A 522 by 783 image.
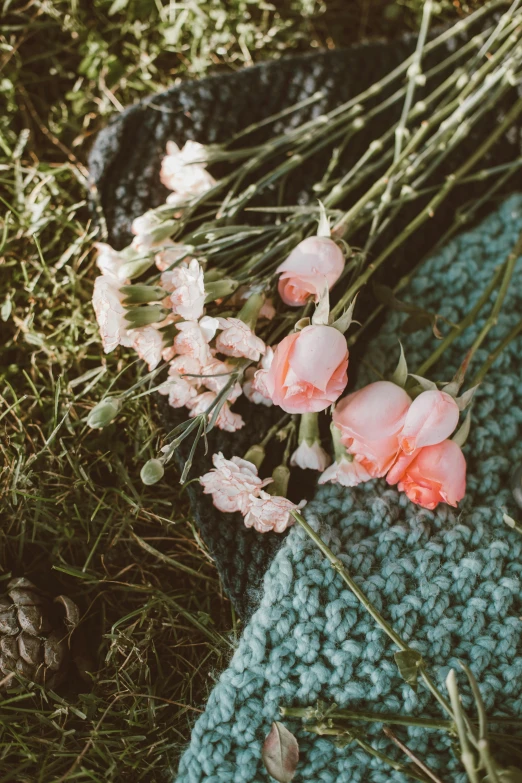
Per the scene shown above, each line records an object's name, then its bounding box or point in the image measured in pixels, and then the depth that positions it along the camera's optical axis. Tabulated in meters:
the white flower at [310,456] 0.66
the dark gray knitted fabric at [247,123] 0.82
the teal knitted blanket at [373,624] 0.66
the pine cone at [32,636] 0.71
